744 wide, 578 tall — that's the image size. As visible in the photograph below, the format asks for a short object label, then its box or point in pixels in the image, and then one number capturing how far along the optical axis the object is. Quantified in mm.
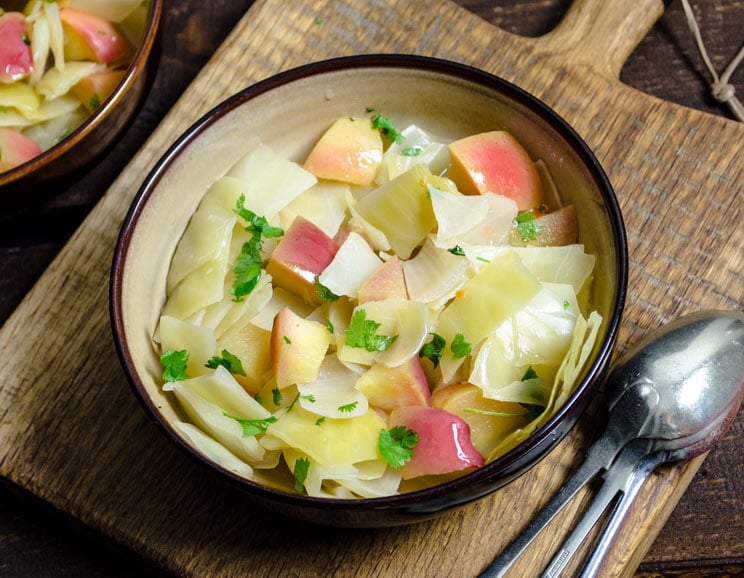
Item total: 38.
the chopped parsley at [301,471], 699
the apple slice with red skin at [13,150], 807
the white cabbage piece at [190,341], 718
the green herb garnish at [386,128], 766
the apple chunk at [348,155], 756
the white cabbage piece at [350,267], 722
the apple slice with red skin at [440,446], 690
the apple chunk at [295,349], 708
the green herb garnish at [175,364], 718
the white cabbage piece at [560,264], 727
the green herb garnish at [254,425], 702
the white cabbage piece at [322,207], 750
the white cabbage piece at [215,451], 701
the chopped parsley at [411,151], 758
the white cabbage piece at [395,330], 708
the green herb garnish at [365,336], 709
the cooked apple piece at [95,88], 820
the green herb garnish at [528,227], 736
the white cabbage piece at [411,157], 753
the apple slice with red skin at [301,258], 726
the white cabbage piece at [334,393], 701
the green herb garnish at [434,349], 711
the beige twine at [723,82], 844
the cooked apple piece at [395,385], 706
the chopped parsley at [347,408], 700
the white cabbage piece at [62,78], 817
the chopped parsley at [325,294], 723
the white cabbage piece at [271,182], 745
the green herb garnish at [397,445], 693
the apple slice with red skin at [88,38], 824
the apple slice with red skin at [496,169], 740
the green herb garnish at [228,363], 713
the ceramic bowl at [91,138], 781
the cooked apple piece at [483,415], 706
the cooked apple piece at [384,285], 718
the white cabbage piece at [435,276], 715
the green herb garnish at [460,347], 705
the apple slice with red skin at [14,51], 813
